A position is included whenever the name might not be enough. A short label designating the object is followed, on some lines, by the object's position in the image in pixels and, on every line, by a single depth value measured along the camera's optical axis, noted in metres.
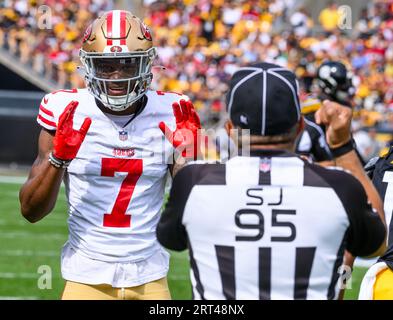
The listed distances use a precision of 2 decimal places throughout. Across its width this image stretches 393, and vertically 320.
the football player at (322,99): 8.91
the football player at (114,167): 7.54
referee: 5.42
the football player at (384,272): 8.01
